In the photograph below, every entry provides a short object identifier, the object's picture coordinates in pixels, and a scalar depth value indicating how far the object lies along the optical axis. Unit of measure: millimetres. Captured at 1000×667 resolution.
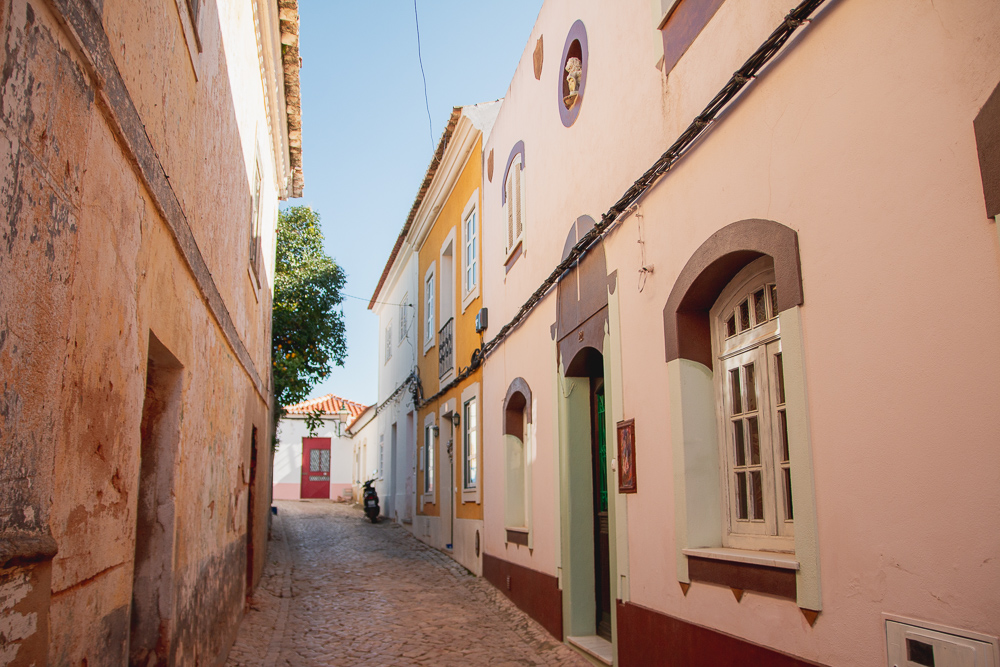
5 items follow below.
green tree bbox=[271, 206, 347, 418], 16109
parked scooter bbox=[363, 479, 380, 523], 21125
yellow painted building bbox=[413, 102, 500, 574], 12500
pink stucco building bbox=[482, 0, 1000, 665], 2957
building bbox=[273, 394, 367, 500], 36531
